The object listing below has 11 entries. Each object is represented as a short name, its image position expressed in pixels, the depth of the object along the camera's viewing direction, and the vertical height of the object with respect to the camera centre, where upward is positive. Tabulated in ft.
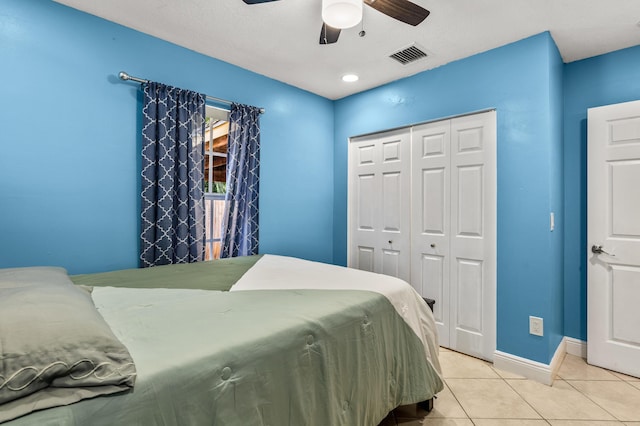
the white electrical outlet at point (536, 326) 7.65 -2.69
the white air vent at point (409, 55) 8.55 +4.32
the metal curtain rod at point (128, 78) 7.34 +3.11
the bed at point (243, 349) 2.60 -1.43
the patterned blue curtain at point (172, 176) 7.74 +0.93
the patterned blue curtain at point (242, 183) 9.42 +0.89
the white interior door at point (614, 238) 7.80 -0.63
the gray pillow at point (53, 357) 2.26 -1.09
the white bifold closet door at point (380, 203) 10.42 +0.33
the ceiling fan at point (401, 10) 5.51 +3.57
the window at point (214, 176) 9.50 +1.13
